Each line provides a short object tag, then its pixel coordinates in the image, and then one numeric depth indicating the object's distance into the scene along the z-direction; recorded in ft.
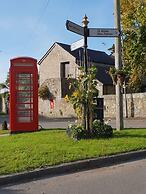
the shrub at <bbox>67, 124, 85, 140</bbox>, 21.47
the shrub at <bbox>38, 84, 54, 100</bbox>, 71.59
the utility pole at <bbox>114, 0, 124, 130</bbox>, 26.84
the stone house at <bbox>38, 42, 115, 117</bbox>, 68.85
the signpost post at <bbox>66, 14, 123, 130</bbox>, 22.38
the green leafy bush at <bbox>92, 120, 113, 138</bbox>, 22.14
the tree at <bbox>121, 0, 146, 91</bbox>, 46.07
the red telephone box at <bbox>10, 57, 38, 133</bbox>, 27.86
